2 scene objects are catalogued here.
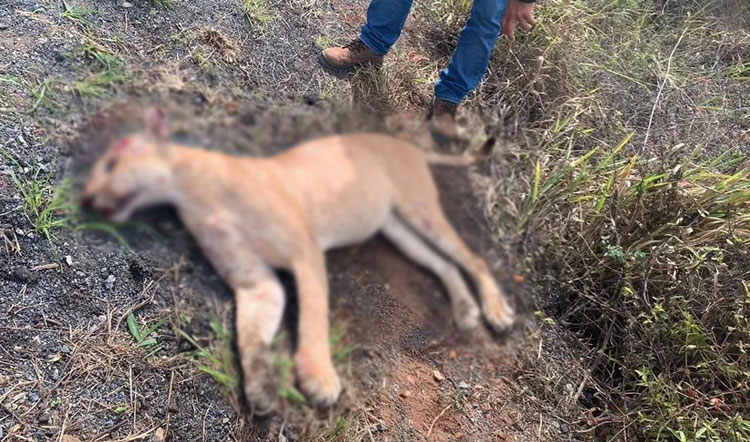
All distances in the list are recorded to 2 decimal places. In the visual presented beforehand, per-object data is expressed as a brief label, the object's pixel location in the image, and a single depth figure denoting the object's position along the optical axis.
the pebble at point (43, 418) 1.86
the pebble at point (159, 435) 1.93
